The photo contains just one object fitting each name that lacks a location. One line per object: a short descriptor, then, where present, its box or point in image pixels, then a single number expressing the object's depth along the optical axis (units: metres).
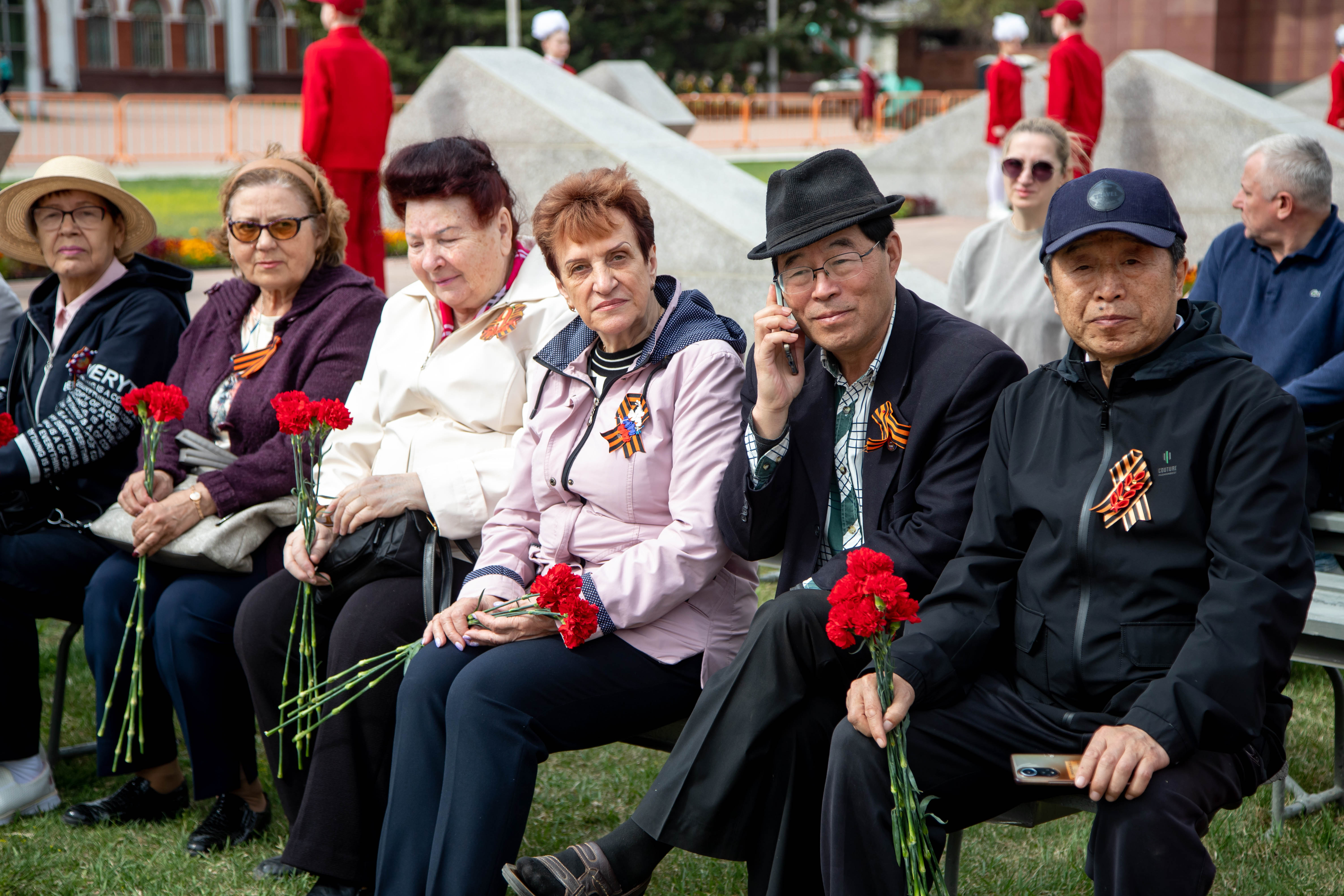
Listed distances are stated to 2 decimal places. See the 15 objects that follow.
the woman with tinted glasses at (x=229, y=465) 7.68
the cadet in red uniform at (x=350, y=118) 18.28
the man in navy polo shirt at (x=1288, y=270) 9.04
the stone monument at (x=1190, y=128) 22.66
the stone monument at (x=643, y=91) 32.66
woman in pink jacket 6.02
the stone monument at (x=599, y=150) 14.09
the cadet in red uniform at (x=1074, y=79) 23.52
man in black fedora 5.51
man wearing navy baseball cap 4.75
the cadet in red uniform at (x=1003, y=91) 28.37
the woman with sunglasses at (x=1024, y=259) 10.18
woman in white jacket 6.84
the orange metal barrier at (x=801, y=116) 60.09
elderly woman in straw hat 8.41
